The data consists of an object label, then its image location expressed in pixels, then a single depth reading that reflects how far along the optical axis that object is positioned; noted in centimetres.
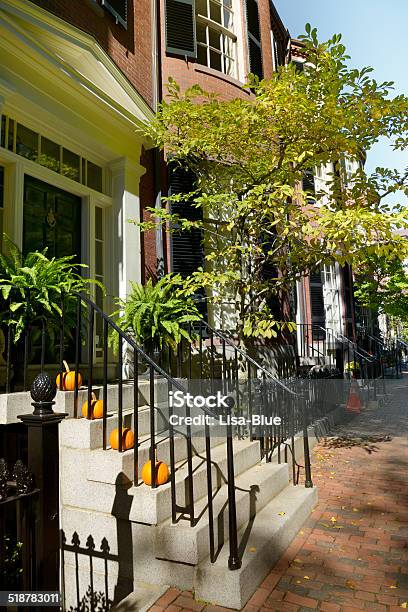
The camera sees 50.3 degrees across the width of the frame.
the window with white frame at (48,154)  485
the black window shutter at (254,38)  948
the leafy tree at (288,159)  538
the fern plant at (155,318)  489
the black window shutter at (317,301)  1287
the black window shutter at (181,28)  803
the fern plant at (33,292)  376
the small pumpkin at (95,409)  378
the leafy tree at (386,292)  1730
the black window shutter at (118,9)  657
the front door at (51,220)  508
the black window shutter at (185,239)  733
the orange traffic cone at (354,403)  1012
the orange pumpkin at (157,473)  329
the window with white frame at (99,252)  617
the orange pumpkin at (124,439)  354
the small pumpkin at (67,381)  390
